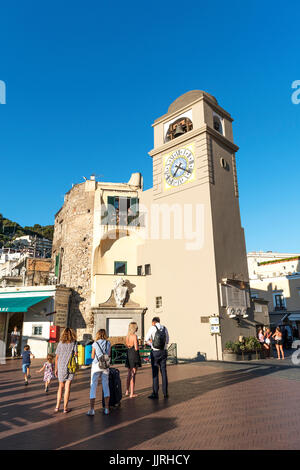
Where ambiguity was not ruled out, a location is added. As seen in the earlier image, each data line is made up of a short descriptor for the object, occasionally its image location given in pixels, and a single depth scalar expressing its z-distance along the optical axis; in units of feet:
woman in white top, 21.71
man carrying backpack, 26.55
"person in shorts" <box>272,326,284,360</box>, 55.66
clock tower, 59.00
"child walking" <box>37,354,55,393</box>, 31.01
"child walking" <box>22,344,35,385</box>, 36.24
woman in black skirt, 26.94
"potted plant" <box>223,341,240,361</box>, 54.29
